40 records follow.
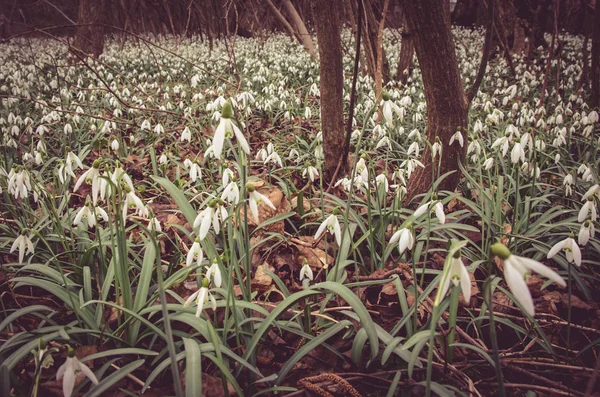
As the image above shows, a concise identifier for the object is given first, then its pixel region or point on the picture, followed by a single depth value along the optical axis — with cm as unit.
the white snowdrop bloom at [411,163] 64
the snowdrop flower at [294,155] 98
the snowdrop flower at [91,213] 51
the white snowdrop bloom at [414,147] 70
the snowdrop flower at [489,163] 67
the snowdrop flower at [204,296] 39
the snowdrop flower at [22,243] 46
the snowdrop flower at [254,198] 40
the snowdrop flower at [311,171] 69
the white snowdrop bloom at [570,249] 41
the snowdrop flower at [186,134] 86
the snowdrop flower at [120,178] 44
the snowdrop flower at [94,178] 44
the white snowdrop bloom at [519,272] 27
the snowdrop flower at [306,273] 49
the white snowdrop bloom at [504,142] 59
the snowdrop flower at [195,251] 43
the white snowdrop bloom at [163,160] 89
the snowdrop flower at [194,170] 69
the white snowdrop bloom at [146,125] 108
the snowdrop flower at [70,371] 34
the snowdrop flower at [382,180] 61
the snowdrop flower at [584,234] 44
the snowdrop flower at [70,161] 53
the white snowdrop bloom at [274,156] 69
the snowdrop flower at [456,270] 30
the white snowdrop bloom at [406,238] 42
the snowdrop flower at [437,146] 64
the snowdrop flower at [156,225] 50
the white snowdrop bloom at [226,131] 36
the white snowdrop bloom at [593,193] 46
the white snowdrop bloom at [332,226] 46
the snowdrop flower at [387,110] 46
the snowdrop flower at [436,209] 44
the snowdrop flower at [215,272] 43
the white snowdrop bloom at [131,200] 45
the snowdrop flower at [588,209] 47
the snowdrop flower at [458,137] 67
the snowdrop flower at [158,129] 104
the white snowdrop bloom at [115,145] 87
